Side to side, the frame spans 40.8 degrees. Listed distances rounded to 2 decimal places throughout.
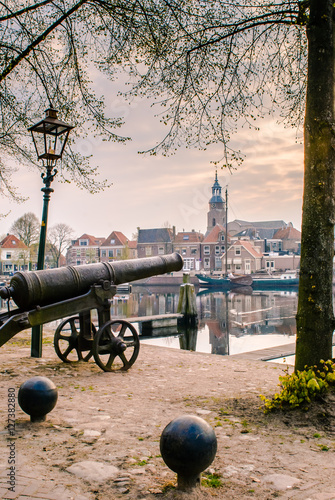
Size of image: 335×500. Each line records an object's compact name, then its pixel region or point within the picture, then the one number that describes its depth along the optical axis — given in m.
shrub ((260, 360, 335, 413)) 4.24
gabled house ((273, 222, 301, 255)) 81.17
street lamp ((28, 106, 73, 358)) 7.60
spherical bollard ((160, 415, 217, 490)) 2.62
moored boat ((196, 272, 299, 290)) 55.25
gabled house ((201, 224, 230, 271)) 73.94
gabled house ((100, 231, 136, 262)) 74.88
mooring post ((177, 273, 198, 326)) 18.80
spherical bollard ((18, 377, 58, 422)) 3.93
